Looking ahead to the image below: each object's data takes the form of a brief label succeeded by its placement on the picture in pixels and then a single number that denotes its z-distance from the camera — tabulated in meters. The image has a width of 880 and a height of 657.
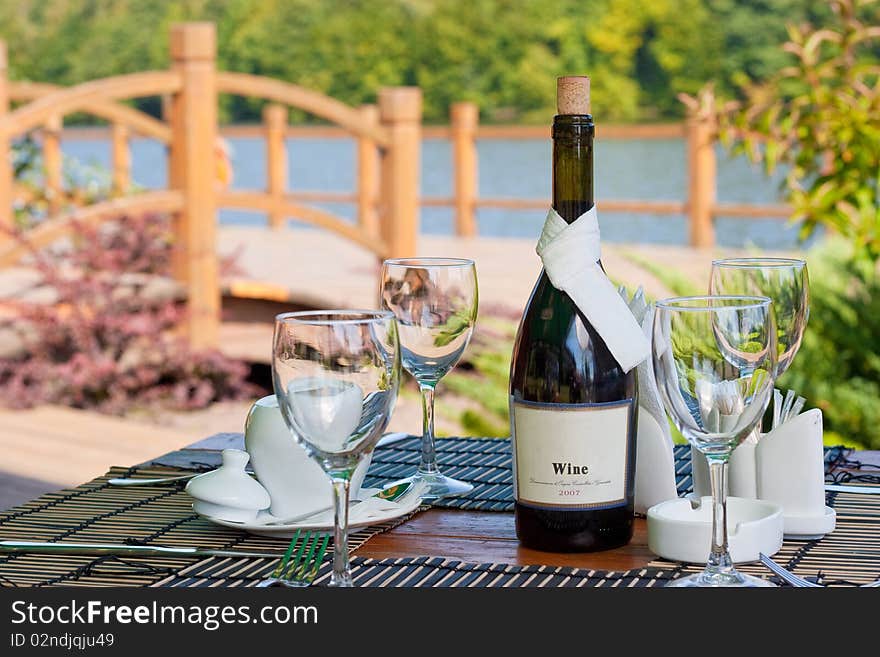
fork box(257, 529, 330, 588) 1.49
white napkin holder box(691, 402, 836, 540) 1.59
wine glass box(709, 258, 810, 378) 1.63
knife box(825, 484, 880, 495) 1.71
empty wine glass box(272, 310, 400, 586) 1.41
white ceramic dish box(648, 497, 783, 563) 1.52
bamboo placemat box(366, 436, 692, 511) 1.70
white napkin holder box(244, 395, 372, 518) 1.60
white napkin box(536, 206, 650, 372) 1.56
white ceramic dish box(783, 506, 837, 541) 1.59
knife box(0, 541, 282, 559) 1.55
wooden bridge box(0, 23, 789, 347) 4.83
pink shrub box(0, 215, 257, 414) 5.13
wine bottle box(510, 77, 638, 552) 1.53
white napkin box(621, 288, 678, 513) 1.60
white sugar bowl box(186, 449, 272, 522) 1.61
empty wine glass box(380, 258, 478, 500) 1.67
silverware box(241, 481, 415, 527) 1.66
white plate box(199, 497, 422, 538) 1.58
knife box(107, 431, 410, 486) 1.75
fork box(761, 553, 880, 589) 1.47
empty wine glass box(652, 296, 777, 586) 1.42
